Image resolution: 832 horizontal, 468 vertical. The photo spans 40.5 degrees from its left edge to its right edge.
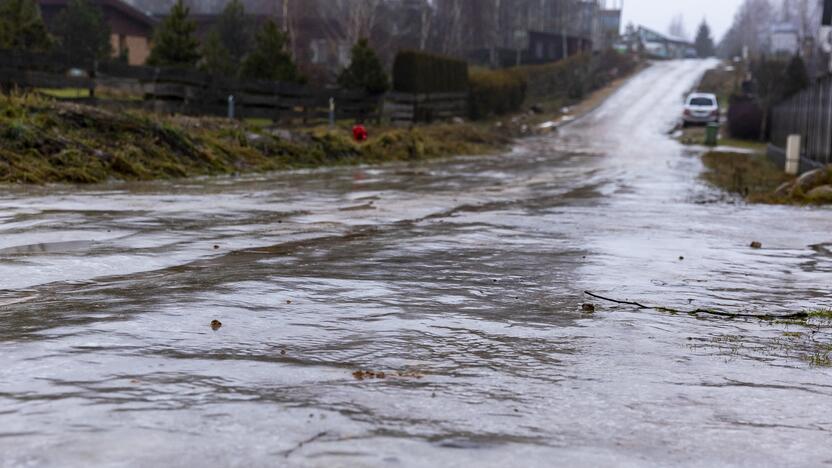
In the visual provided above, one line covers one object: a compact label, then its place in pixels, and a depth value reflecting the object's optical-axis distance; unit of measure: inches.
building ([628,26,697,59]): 7007.9
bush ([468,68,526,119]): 2111.2
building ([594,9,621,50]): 4514.0
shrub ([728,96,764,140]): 1893.5
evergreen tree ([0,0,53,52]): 1189.1
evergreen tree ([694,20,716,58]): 7736.2
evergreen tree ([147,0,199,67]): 1205.7
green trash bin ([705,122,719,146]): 1653.5
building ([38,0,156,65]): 2255.2
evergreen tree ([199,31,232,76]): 1614.2
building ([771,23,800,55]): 5836.1
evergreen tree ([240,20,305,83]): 1409.9
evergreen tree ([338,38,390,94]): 1552.7
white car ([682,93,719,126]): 2106.3
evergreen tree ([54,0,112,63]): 1738.4
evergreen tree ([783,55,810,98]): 1771.7
